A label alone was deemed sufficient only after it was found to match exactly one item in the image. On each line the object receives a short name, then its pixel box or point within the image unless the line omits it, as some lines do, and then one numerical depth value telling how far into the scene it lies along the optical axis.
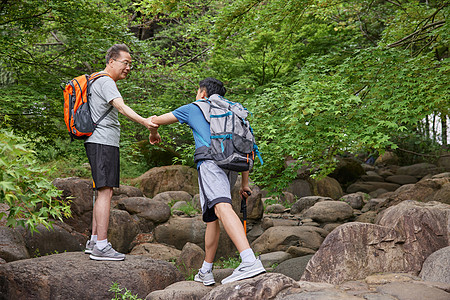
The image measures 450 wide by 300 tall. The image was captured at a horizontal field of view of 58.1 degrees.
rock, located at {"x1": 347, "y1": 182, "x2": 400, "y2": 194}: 16.36
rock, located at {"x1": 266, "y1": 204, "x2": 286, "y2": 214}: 12.66
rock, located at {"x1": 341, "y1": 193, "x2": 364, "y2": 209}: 13.31
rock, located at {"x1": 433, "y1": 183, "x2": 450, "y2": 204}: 8.40
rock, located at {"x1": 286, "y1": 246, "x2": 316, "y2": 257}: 7.61
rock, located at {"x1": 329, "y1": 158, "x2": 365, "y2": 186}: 17.36
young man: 3.30
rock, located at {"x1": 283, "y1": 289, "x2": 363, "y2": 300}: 2.97
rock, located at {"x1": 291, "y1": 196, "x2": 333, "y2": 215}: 12.84
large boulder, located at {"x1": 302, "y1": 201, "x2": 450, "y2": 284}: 4.10
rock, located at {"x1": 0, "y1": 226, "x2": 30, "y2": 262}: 5.21
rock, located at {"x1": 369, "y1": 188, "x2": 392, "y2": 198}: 15.26
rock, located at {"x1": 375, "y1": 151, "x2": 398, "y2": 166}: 21.62
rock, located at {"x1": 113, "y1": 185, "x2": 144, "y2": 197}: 9.68
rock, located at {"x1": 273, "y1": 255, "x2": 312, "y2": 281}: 5.85
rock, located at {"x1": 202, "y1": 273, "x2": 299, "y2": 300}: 3.12
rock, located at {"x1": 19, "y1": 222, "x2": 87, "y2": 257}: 5.77
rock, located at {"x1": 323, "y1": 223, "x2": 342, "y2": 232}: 10.17
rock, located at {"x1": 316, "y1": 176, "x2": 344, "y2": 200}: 15.13
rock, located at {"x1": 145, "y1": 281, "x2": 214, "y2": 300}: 3.55
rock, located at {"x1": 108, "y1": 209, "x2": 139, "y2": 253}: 7.92
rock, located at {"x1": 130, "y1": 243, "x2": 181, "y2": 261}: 7.93
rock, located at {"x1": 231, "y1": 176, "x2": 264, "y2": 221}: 10.24
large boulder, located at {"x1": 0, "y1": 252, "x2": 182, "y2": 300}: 3.99
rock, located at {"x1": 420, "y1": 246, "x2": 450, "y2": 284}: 3.80
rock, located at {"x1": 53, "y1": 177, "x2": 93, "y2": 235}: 7.82
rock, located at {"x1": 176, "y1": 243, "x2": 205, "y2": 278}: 6.51
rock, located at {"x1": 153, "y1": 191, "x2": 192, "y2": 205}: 11.29
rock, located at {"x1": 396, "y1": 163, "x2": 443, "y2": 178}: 17.65
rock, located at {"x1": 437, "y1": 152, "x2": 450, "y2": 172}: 17.48
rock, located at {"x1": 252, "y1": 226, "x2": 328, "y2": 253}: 8.56
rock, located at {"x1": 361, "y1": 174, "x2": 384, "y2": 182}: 17.92
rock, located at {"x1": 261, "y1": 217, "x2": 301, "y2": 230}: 10.29
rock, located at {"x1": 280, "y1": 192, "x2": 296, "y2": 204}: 14.05
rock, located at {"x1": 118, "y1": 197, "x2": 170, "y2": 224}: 8.91
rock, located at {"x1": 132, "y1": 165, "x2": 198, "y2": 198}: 12.45
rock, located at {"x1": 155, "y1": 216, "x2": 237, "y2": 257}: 8.87
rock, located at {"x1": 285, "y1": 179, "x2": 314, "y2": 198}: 15.12
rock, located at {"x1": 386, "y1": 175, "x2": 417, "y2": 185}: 17.14
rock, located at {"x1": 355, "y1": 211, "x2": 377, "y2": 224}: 10.01
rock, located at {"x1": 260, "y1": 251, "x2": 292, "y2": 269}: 7.04
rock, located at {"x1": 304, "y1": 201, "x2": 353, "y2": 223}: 11.05
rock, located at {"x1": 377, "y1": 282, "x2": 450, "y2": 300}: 3.17
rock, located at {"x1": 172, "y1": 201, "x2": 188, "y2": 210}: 10.41
